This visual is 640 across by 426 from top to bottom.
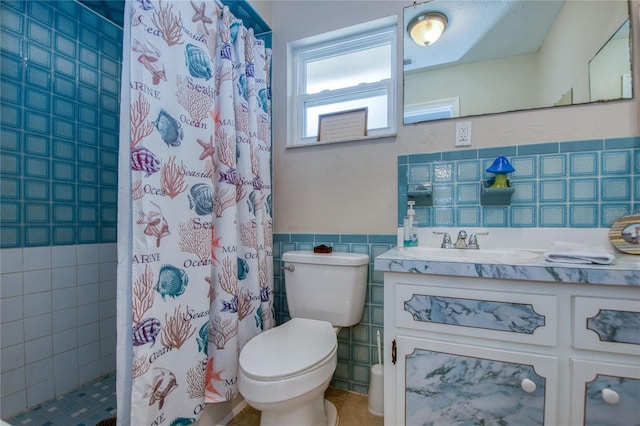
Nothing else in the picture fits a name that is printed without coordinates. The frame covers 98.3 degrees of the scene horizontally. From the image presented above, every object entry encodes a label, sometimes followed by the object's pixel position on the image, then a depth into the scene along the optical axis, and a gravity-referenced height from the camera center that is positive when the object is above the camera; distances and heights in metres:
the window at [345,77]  1.61 +0.88
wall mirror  1.20 +0.76
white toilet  0.97 -0.55
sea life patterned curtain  0.94 +0.01
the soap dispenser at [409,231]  1.39 -0.08
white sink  1.11 -0.16
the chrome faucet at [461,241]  1.29 -0.11
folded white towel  0.82 -0.11
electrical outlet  1.36 +0.41
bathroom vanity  0.78 -0.39
